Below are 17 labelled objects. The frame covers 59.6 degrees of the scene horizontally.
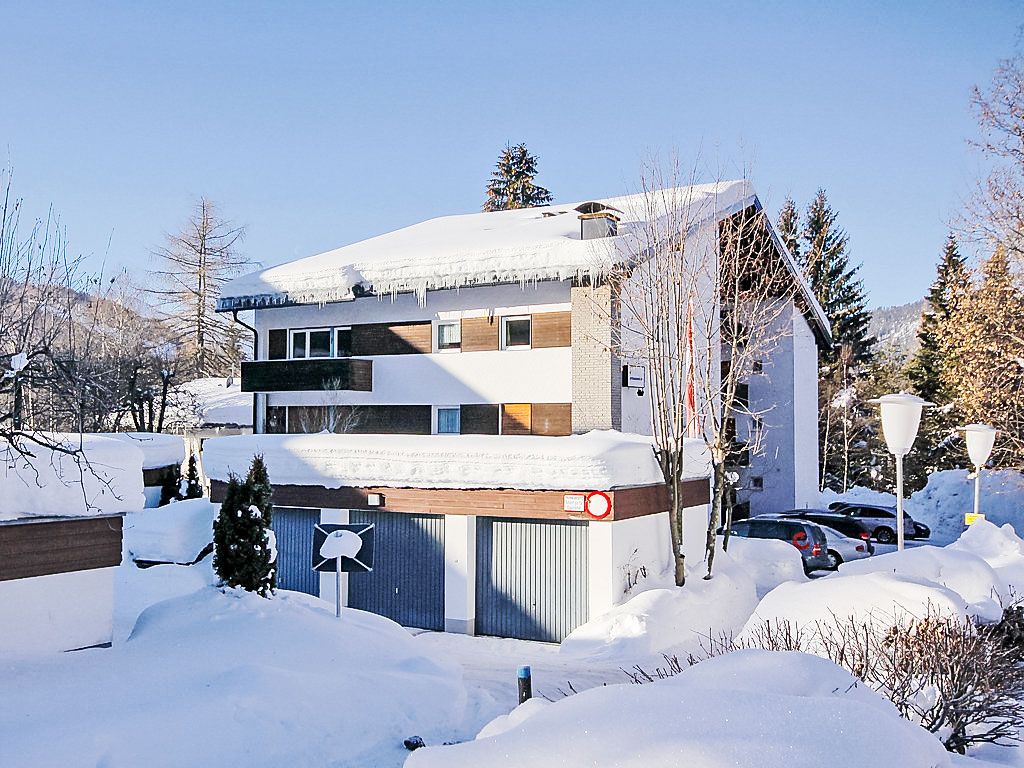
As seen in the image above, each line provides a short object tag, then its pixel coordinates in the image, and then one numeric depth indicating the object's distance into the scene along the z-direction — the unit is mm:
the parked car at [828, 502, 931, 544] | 29031
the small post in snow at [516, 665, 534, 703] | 8352
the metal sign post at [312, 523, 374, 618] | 13117
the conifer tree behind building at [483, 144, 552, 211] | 52062
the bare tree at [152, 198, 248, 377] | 45406
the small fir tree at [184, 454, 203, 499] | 28391
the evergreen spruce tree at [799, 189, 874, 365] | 46500
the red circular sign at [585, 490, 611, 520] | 15039
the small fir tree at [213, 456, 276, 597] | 12578
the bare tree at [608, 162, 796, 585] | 16953
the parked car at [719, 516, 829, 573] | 21594
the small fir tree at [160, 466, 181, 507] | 26734
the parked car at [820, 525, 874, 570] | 22922
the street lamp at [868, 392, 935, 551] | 14000
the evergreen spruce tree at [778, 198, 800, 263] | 41344
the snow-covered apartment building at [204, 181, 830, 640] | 15609
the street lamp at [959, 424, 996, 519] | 18688
